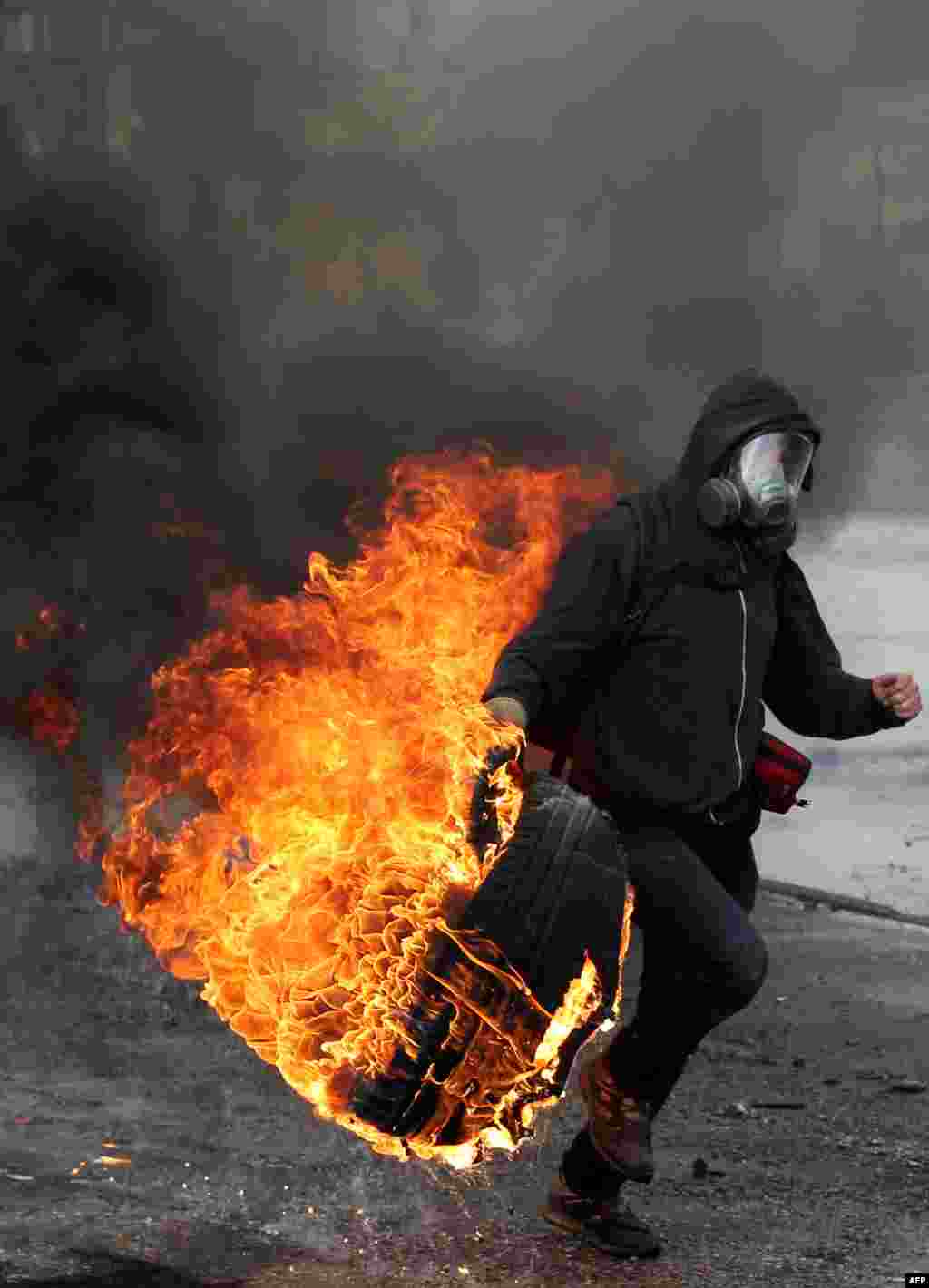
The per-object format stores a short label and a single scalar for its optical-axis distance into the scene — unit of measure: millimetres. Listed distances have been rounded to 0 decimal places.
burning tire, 6578
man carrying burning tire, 7305
